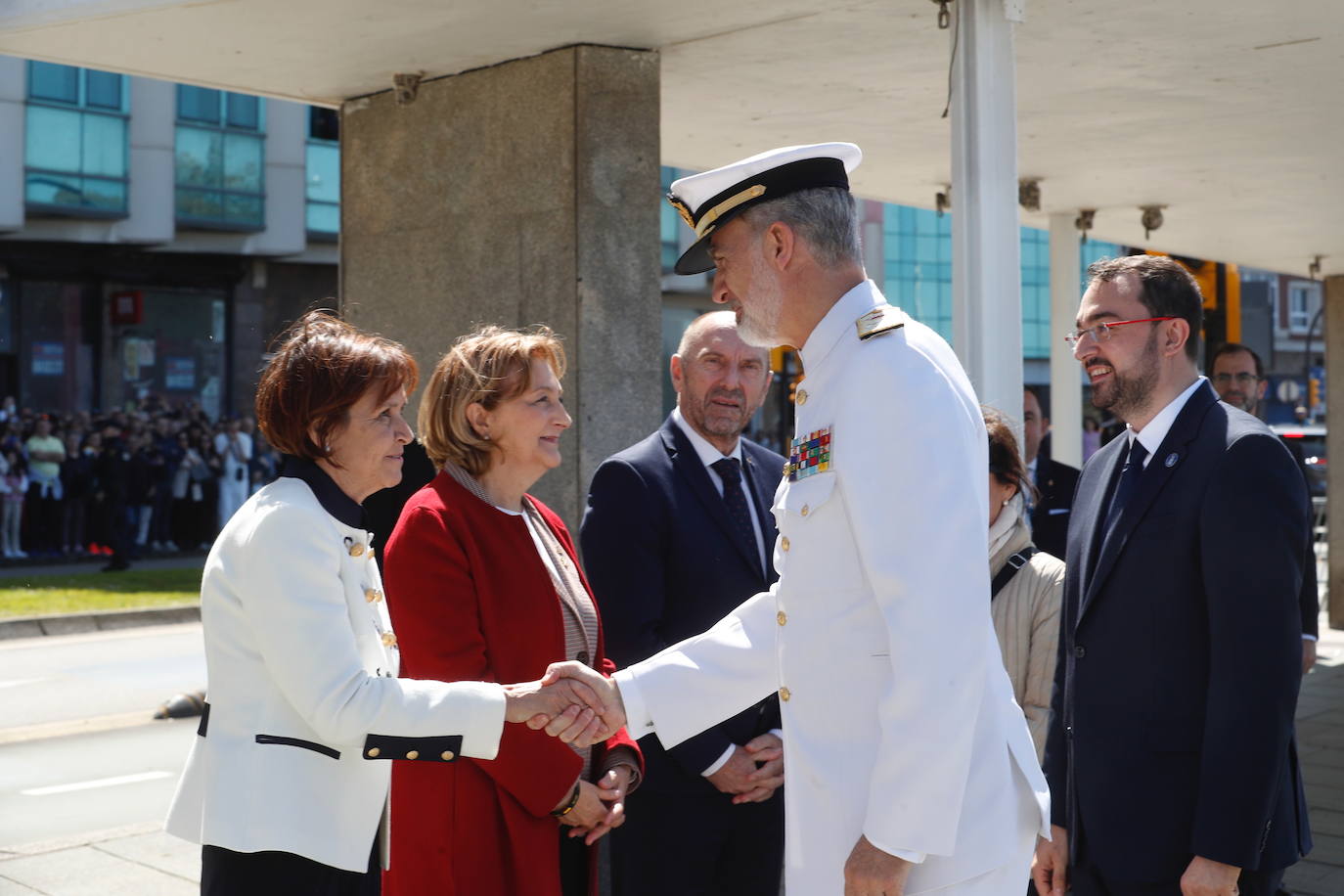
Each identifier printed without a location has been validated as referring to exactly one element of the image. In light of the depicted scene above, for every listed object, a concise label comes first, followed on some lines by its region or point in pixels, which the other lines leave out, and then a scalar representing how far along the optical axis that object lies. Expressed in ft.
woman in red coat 11.14
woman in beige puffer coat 13.60
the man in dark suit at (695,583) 13.67
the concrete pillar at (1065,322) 38.91
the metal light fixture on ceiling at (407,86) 22.45
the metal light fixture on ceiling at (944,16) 18.38
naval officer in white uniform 7.97
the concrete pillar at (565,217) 20.62
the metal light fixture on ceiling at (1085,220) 38.04
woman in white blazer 9.27
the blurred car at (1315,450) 105.70
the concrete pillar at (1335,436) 50.16
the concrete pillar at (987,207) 18.20
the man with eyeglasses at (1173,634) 10.13
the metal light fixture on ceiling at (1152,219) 37.27
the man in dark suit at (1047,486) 20.77
